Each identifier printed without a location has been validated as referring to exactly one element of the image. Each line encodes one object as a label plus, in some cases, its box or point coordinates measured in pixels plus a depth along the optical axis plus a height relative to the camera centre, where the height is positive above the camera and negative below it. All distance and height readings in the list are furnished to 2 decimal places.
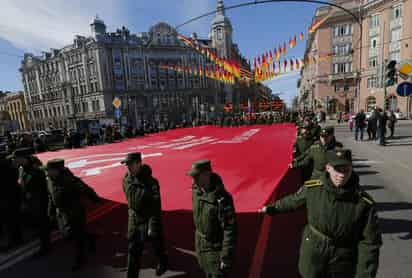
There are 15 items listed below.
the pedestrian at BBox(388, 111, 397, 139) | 13.45 -1.16
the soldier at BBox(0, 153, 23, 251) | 4.07 -1.43
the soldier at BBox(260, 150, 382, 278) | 1.88 -1.08
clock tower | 54.44 +18.37
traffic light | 8.51 +1.14
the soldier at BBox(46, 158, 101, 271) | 3.38 -1.26
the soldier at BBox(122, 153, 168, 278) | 2.92 -1.23
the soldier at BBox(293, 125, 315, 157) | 5.61 -0.88
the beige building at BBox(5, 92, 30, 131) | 74.56 +5.21
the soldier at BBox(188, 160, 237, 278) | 2.29 -1.15
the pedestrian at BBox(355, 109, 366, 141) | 13.48 -1.11
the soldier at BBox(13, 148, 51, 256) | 3.75 -1.21
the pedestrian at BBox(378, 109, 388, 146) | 11.10 -1.19
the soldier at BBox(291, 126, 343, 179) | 4.10 -0.88
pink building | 35.94 +8.90
